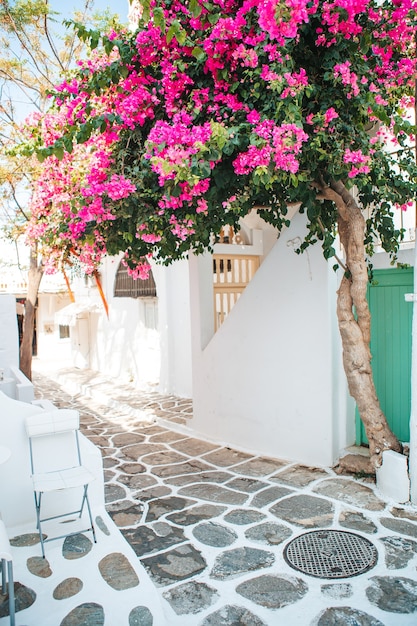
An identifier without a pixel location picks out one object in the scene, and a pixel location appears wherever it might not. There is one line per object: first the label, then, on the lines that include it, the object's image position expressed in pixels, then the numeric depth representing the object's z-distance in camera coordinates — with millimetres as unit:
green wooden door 7008
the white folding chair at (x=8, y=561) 3227
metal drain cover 4582
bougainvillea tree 4938
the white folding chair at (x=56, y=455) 4913
